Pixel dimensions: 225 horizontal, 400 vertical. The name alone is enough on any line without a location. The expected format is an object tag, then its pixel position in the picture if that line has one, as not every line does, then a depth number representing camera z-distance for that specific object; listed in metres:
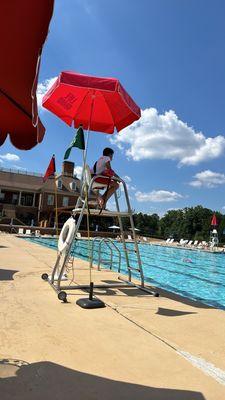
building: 52.75
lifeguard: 6.67
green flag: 6.08
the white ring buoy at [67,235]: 6.32
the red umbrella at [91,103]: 5.96
